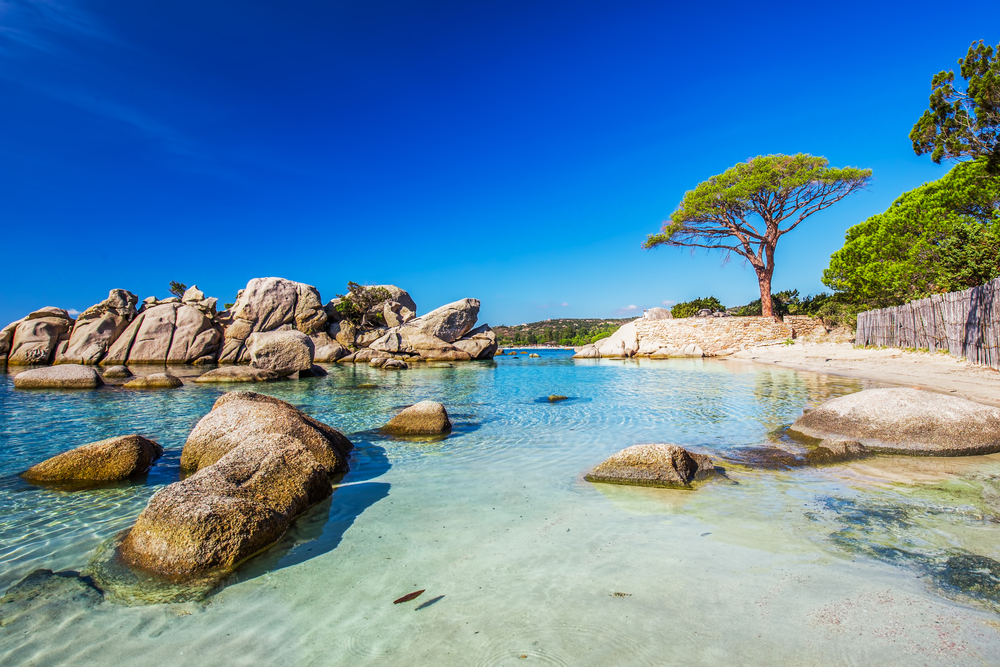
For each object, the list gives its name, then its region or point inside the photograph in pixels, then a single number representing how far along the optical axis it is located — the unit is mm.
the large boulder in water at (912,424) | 6211
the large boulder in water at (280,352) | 20669
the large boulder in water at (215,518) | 3387
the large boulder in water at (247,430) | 5824
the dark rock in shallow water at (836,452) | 6125
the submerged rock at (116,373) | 18792
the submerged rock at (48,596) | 2895
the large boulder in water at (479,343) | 39281
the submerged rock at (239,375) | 18709
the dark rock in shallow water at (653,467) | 5344
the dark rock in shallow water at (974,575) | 2809
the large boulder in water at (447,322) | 37969
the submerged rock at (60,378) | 15547
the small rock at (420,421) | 8672
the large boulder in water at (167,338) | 30500
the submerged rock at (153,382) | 16203
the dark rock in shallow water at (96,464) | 5703
